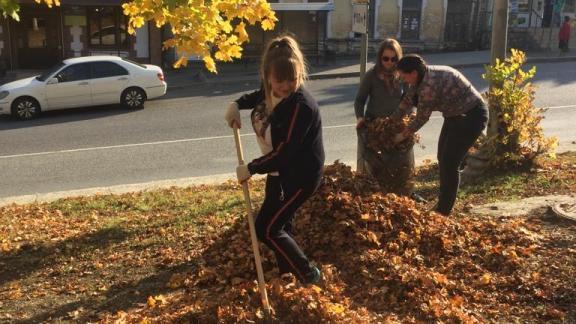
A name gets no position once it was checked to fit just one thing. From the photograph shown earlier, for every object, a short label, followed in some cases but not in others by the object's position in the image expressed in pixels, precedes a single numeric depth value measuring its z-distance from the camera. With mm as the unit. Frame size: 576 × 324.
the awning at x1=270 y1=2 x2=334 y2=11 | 26125
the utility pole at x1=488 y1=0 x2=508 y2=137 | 8102
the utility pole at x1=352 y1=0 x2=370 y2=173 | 7508
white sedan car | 15344
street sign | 7496
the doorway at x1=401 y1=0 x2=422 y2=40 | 29391
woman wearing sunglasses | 6105
